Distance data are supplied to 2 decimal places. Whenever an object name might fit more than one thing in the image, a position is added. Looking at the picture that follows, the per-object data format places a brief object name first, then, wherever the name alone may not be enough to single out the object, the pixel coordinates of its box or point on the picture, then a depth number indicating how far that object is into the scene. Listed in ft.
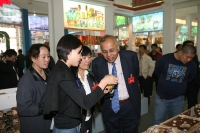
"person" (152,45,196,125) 8.52
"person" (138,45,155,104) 17.62
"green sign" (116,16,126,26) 27.40
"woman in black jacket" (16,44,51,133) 5.62
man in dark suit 7.08
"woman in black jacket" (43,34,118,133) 4.10
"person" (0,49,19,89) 11.61
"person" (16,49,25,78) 20.88
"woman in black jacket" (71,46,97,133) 5.85
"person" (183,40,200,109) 10.49
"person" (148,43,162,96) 21.27
